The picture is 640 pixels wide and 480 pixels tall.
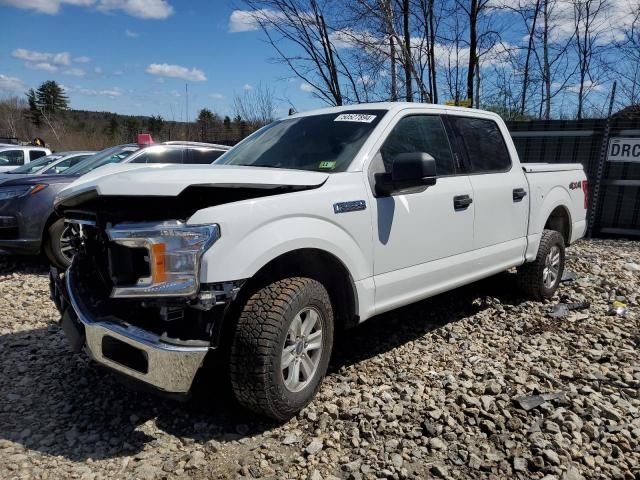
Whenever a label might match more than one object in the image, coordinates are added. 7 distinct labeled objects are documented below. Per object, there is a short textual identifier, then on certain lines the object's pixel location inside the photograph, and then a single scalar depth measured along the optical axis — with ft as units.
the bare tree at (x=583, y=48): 44.09
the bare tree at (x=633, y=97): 38.43
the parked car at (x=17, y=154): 53.52
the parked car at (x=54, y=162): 30.98
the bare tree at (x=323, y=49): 33.55
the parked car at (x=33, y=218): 19.49
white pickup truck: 8.20
